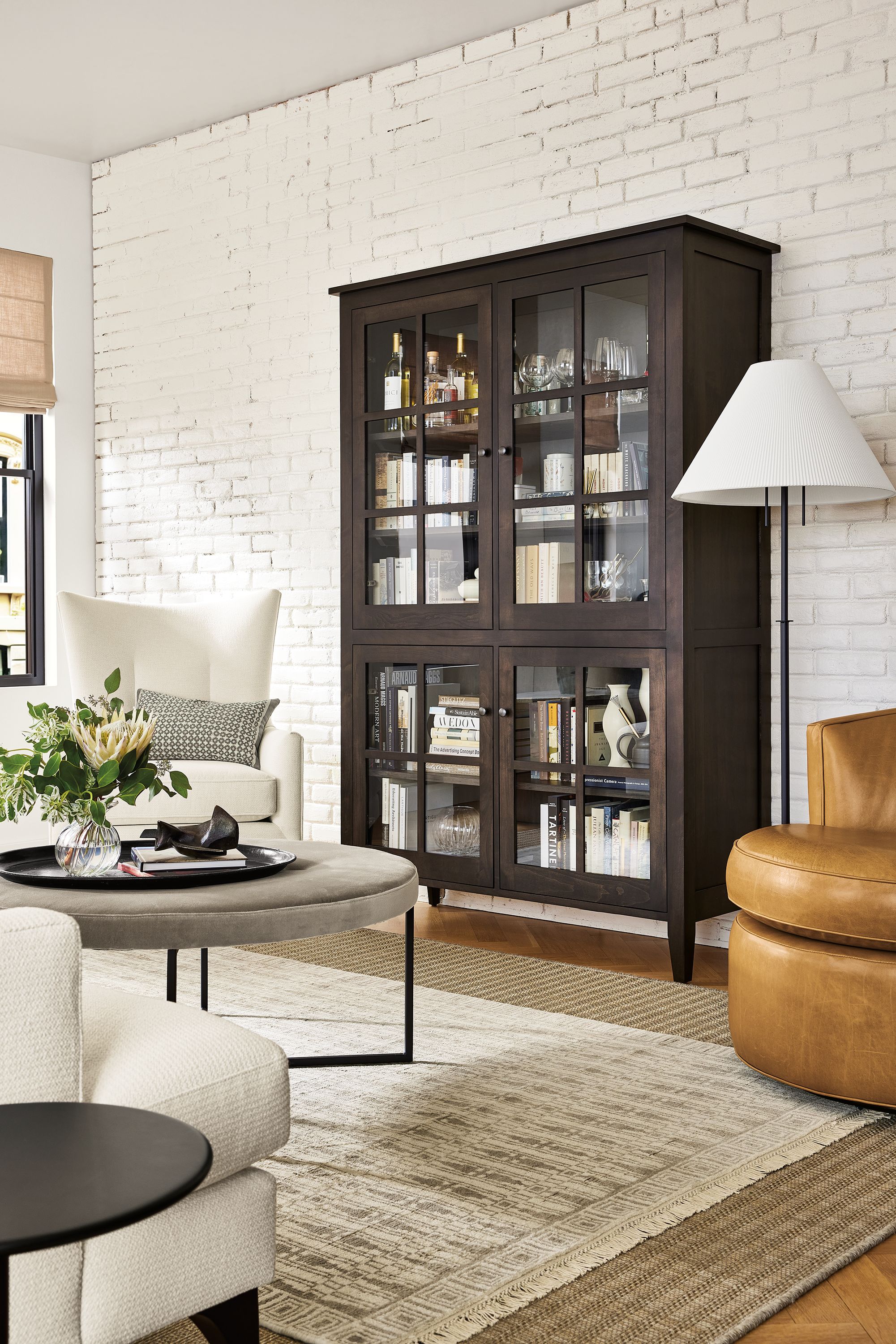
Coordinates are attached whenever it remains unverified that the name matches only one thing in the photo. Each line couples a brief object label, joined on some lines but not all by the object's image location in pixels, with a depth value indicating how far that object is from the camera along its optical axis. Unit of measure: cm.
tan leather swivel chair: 241
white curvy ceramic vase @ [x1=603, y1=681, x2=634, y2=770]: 364
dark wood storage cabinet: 353
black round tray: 244
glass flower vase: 253
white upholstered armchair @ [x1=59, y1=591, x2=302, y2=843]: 446
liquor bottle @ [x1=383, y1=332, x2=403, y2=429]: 419
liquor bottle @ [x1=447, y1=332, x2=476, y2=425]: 400
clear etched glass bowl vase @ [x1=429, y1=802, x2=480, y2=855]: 400
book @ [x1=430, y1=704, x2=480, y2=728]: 401
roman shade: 569
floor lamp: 315
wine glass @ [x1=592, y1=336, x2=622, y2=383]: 363
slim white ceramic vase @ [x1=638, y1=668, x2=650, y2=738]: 359
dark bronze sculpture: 271
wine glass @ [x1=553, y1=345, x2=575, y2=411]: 373
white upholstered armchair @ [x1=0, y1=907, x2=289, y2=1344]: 136
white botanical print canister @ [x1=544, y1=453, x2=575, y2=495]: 374
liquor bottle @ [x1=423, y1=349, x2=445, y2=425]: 407
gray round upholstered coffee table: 224
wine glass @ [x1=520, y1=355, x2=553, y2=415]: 380
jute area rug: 176
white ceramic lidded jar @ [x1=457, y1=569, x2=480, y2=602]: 399
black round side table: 87
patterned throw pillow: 424
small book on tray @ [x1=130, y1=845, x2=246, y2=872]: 256
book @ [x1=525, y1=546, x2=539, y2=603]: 384
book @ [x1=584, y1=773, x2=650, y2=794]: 360
